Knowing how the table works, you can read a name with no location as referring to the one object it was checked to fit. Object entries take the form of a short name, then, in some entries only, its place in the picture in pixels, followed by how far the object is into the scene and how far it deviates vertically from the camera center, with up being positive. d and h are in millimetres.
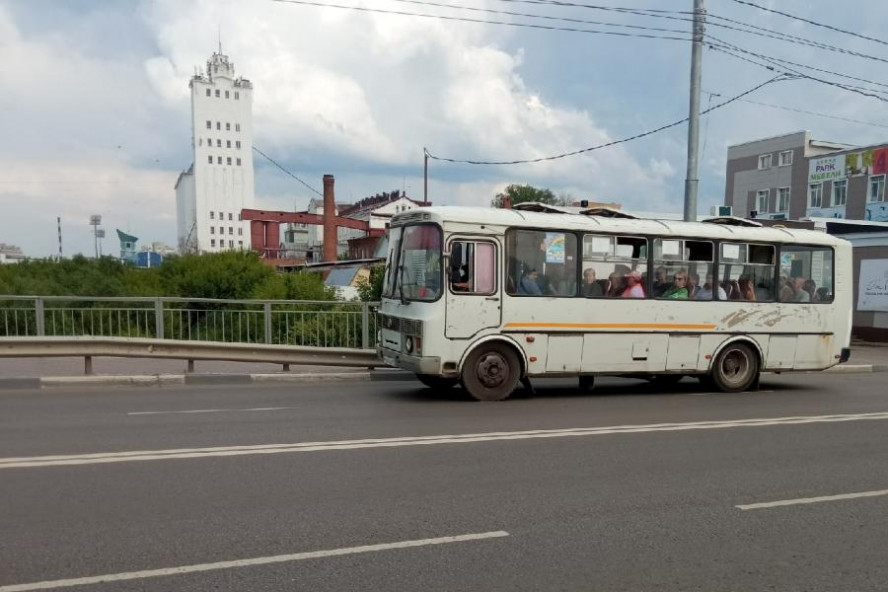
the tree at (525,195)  100188 +9501
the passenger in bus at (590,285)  11023 -364
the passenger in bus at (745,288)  12086 -423
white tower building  116500 +16941
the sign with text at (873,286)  22359 -675
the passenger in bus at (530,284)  10602 -344
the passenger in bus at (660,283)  11445 -334
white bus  10305 -582
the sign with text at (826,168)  51469 +7000
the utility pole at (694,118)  16406 +3314
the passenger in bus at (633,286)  11289 -381
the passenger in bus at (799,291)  12500 -481
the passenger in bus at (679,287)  11578 -401
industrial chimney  64812 +3076
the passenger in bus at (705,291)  11751 -468
